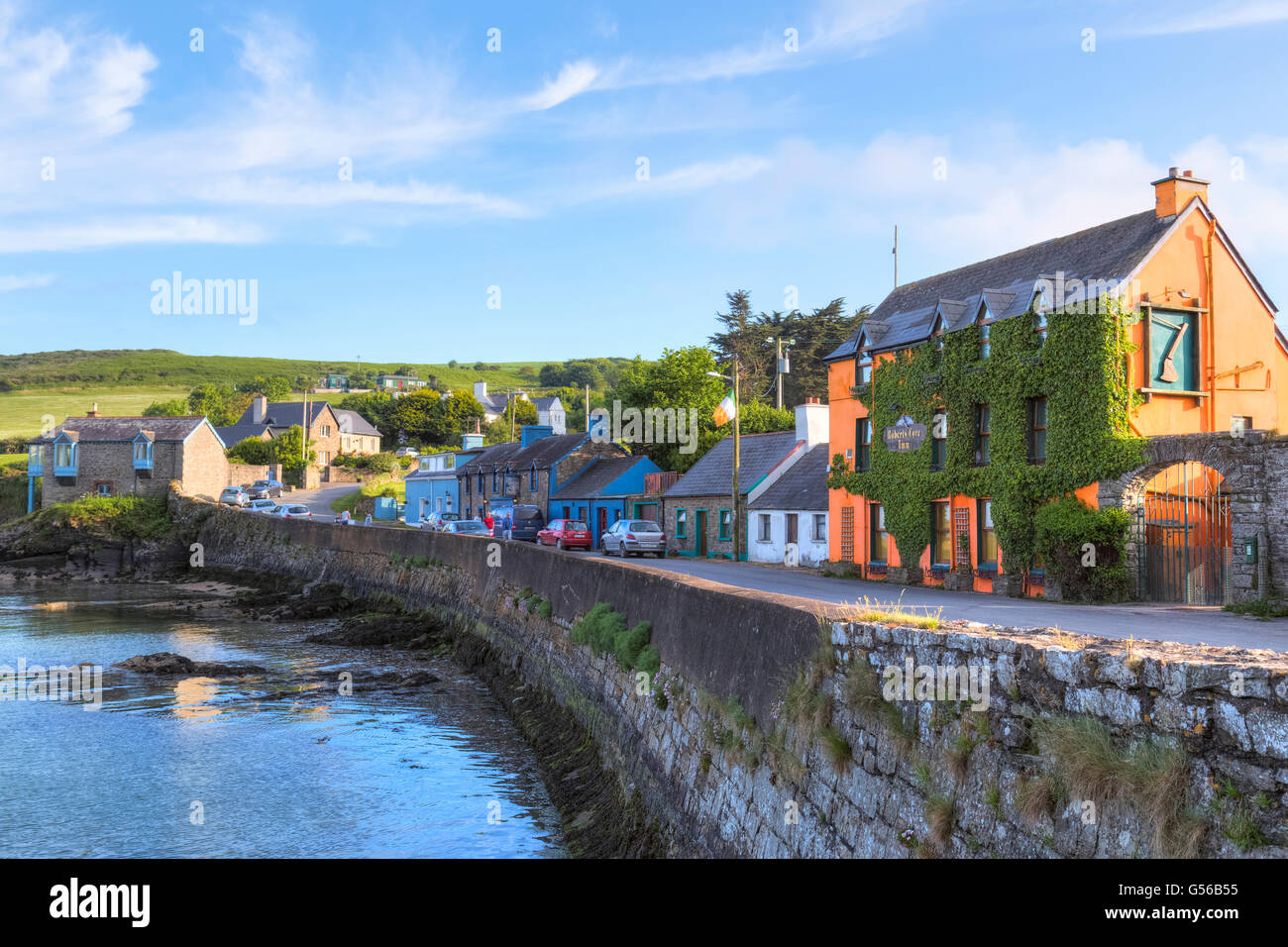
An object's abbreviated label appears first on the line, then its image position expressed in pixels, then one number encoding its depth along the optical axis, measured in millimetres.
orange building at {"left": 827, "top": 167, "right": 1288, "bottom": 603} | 21375
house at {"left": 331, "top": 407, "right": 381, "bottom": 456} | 111188
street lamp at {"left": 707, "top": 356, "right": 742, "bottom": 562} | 36725
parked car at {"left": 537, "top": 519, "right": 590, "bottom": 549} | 46031
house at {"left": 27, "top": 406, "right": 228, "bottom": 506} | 67875
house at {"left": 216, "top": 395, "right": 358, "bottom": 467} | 107188
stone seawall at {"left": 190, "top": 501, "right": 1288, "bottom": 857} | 4672
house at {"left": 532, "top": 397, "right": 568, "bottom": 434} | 104106
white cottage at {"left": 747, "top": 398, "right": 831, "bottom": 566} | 34969
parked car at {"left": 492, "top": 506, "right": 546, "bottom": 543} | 51844
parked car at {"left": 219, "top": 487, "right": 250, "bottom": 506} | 70375
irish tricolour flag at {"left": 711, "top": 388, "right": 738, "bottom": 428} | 39019
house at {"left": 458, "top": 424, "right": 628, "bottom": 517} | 55406
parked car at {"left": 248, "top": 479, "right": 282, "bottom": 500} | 79938
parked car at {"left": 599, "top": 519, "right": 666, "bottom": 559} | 41188
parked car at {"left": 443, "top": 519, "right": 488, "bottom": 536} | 51625
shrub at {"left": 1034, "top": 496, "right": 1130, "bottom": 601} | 21453
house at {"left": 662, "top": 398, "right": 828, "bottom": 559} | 40188
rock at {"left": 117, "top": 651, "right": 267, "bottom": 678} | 25281
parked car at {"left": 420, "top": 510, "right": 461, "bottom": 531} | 56816
